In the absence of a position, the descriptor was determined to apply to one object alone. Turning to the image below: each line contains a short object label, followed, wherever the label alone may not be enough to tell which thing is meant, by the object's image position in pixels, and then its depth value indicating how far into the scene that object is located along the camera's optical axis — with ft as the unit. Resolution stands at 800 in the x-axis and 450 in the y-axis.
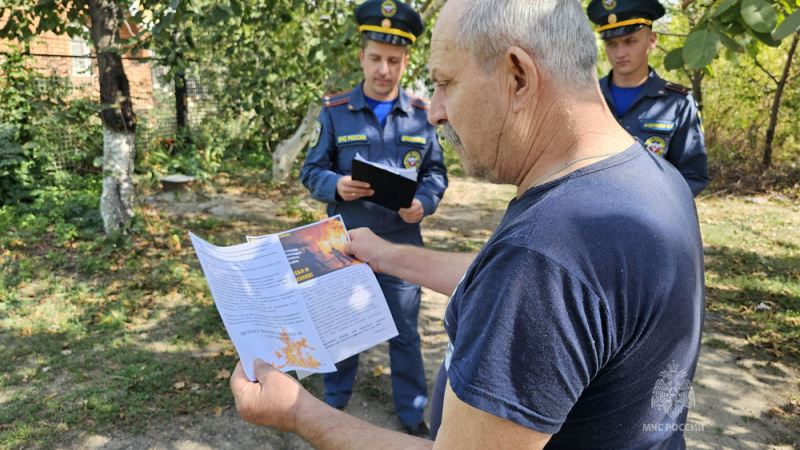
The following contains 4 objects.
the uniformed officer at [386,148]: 10.89
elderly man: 2.76
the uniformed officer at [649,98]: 11.87
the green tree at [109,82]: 18.04
